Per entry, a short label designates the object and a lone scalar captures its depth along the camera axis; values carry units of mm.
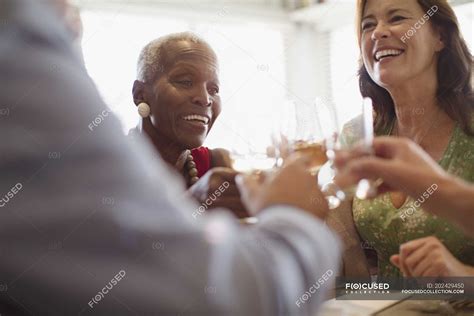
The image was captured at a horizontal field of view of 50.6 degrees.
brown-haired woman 1105
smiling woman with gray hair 1222
